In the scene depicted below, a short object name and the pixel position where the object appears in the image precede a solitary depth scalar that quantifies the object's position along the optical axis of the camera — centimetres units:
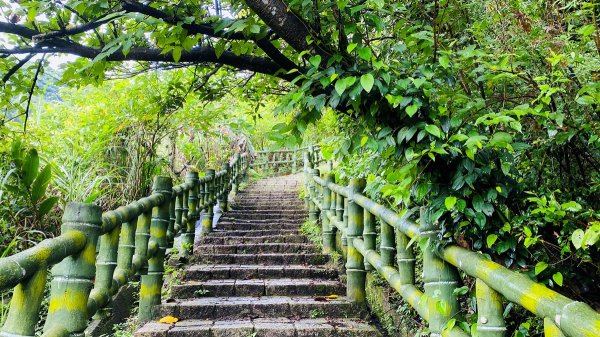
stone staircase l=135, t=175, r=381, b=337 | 329
